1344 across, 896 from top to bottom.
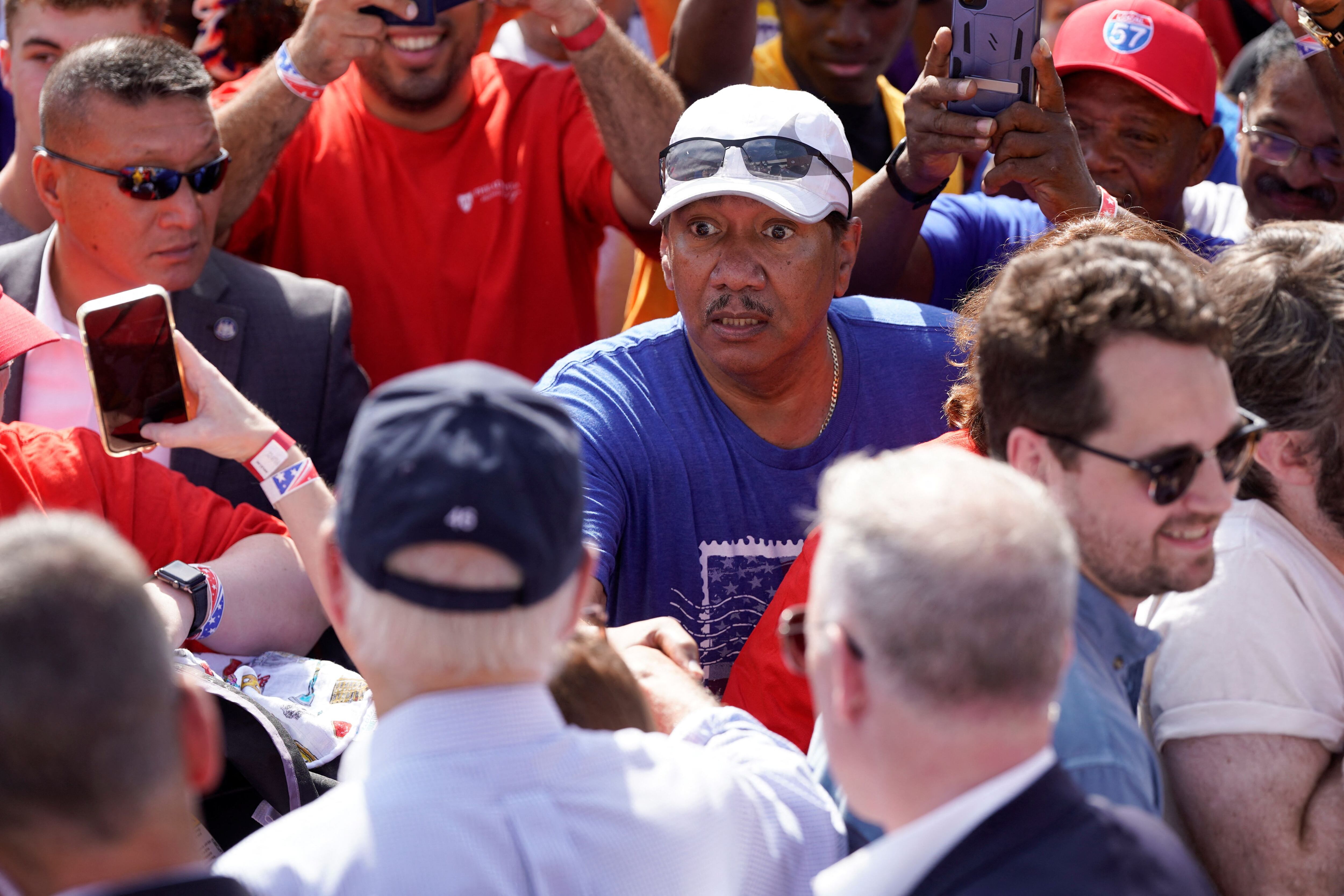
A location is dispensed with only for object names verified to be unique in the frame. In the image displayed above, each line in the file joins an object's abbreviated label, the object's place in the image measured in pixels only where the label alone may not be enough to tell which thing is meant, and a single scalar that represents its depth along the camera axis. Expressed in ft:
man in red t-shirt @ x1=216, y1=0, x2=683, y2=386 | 25.14
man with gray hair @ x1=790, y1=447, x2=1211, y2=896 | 8.36
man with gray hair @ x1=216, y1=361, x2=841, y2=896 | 8.80
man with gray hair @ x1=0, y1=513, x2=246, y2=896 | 8.02
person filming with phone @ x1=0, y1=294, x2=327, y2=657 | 17.21
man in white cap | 18.43
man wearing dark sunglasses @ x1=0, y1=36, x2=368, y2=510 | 21.53
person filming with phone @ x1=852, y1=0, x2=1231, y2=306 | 22.08
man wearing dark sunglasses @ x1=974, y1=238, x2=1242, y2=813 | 11.52
